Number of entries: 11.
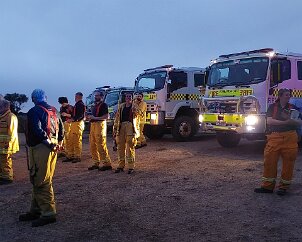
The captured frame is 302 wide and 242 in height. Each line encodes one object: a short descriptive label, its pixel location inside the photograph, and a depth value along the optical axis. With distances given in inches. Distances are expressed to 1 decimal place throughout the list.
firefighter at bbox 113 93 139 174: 205.9
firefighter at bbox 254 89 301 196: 153.8
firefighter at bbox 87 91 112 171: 216.4
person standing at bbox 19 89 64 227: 125.2
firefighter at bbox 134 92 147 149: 312.8
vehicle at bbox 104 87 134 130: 398.0
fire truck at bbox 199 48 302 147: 240.7
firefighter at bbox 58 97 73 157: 252.9
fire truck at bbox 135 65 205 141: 331.6
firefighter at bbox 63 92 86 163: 242.7
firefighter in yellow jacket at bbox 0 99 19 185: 190.2
